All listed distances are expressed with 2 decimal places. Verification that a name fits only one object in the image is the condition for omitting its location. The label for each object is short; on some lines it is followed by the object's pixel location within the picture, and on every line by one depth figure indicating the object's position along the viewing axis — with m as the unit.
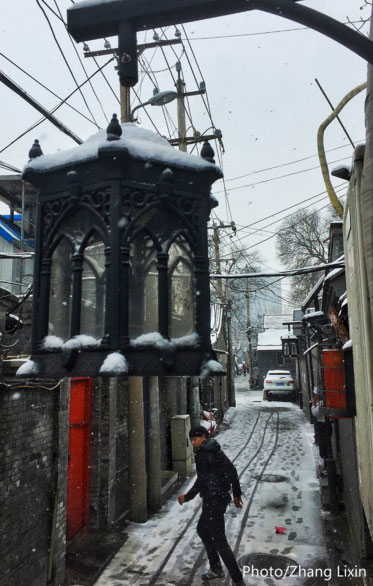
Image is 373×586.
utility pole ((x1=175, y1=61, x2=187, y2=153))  12.36
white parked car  27.47
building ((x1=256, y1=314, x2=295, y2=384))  38.06
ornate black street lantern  1.67
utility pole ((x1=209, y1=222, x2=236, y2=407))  25.14
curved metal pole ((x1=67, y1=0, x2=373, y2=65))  1.67
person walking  5.27
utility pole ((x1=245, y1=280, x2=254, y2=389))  36.57
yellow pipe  2.71
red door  7.05
